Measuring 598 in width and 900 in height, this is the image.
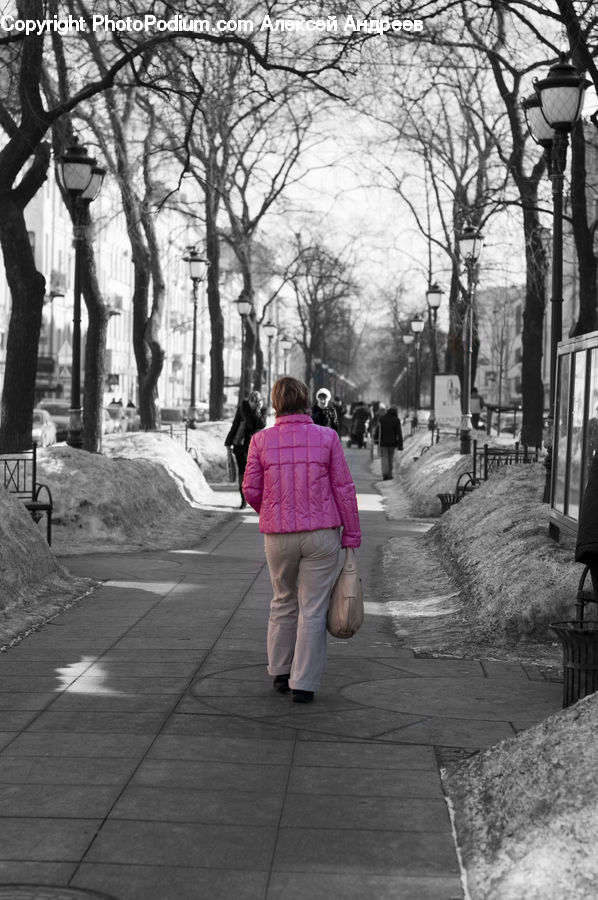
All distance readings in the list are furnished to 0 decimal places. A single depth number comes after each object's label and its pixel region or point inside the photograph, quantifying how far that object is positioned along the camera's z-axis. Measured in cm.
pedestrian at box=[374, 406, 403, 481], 3077
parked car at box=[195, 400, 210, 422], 6299
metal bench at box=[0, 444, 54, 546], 1493
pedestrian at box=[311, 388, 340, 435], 2031
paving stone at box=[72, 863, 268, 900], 454
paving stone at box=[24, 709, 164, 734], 684
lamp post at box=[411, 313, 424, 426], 5091
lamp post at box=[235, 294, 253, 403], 4322
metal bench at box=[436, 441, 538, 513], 1938
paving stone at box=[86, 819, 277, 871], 486
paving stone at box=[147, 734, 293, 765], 630
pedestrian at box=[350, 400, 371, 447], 5403
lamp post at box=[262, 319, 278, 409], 5498
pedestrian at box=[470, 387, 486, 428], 4719
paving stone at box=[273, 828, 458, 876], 482
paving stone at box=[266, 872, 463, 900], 455
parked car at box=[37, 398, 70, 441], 4784
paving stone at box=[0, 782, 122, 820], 539
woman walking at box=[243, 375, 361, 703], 754
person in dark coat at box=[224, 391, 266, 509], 2033
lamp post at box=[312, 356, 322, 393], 8682
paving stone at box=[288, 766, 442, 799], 579
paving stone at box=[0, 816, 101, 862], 488
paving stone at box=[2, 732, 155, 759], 636
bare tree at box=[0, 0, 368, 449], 1591
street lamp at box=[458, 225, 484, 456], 2705
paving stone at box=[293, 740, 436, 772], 627
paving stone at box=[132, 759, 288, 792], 584
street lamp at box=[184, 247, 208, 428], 3416
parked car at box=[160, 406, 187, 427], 6290
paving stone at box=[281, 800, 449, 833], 533
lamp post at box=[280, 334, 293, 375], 6992
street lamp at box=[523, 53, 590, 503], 1371
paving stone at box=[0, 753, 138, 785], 589
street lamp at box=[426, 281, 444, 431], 4119
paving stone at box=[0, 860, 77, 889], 462
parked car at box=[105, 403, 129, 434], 5442
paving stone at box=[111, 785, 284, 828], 536
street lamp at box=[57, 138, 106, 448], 1888
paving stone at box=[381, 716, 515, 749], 668
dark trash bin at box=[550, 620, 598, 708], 655
